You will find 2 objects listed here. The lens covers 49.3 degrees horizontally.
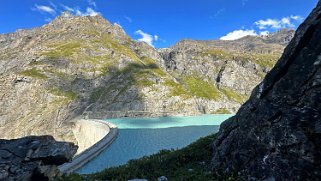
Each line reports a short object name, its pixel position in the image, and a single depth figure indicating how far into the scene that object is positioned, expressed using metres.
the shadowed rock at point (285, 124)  14.93
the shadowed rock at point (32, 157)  21.36
